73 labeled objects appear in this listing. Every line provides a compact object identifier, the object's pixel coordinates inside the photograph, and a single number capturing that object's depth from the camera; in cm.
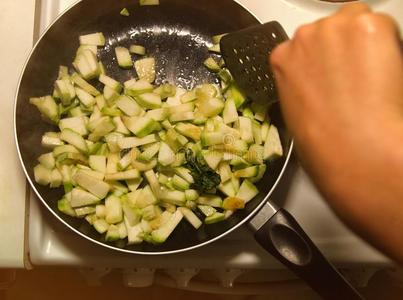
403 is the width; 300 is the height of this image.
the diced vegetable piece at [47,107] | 87
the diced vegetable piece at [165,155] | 84
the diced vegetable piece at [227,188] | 85
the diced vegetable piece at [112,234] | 82
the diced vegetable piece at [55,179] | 85
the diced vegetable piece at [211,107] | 87
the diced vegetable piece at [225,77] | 91
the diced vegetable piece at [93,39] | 94
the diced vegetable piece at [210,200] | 86
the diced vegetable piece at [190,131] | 87
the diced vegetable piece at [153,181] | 84
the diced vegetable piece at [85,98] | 90
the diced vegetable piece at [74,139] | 86
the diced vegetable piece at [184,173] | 85
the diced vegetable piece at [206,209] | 85
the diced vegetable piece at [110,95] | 89
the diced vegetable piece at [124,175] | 85
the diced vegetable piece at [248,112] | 89
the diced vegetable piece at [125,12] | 96
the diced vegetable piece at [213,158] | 84
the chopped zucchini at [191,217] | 85
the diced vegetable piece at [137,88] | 89
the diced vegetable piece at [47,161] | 86
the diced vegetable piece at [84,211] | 84
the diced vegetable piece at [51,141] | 88
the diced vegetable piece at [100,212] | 85
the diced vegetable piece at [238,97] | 88
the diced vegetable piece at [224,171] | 86
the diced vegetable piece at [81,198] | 83
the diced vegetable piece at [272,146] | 84
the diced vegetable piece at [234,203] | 82
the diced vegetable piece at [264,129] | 88
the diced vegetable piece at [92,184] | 83
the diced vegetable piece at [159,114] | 88
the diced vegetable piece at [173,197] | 84
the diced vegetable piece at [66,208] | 83
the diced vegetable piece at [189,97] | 90
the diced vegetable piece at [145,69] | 92
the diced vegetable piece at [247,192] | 84
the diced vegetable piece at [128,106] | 89
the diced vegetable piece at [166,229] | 82
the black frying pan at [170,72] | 76
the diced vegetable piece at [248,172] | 85
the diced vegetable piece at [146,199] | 85
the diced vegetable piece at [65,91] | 89
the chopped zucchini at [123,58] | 94
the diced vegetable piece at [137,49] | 94
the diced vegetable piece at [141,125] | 86
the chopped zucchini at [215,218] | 83
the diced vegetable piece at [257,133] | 87
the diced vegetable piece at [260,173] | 85
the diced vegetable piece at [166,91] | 89
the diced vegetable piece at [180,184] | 84
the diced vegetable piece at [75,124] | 88
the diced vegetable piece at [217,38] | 94
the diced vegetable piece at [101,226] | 83
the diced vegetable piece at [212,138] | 85
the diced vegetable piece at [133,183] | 87
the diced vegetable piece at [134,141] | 87
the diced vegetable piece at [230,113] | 88
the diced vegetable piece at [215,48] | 94
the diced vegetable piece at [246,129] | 86
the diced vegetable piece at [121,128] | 88
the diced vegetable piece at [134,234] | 83
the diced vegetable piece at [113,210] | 84
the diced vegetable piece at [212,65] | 93
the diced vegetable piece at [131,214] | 84
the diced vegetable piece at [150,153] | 85
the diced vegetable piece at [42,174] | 84
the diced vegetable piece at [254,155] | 86
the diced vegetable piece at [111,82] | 90
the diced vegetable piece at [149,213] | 84
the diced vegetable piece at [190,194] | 84
